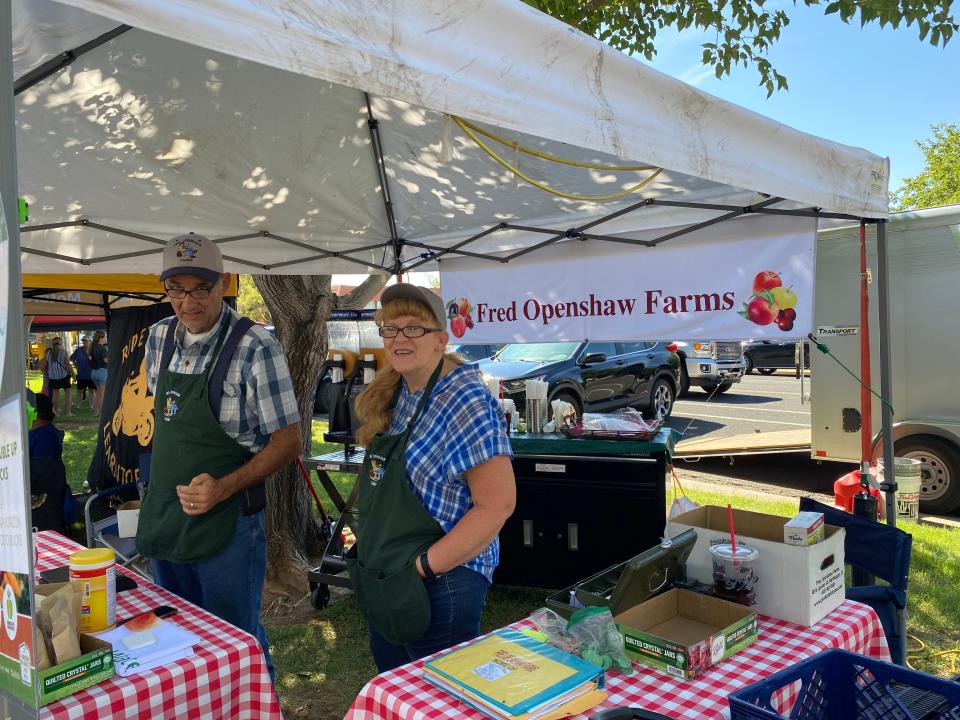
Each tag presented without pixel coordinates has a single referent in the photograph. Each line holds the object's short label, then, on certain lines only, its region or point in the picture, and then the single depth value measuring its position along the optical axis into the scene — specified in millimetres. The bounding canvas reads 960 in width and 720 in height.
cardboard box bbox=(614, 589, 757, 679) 1562
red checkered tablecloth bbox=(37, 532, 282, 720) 1461
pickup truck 15262
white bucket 5723
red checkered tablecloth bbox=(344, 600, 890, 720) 1432
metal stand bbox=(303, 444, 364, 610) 4082
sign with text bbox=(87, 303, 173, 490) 5379
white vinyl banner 3316
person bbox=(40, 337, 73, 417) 14547
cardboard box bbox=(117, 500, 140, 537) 3299
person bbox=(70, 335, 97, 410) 15164
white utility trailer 6066
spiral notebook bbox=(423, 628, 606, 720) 1367
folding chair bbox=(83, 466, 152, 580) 3811
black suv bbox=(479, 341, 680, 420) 9539
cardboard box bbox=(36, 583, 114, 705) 1421
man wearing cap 2256
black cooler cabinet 3971
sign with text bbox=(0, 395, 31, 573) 1004
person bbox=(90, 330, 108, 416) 13648
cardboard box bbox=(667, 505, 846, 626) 1820
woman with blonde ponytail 1852
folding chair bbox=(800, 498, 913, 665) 2432
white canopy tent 1331
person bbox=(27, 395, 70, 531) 4918
